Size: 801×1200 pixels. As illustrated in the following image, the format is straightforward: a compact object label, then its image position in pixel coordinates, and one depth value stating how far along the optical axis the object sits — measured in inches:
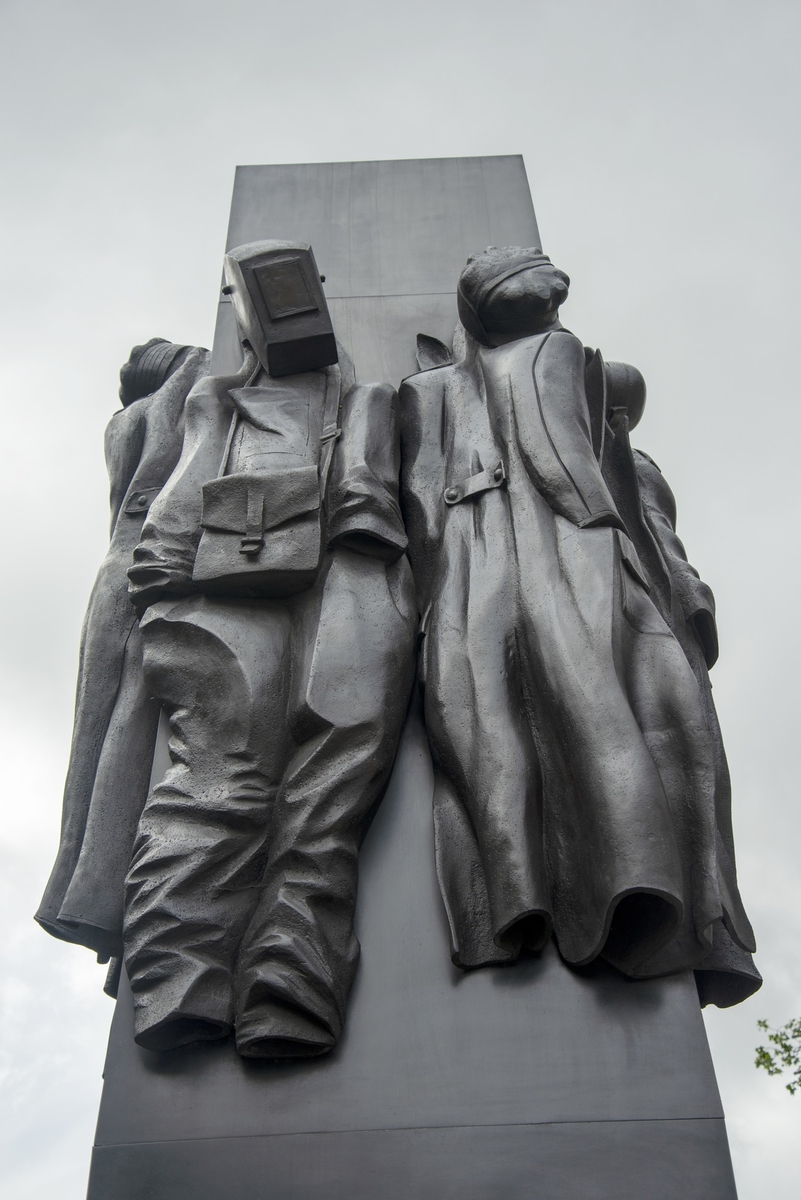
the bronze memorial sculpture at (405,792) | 159.5
